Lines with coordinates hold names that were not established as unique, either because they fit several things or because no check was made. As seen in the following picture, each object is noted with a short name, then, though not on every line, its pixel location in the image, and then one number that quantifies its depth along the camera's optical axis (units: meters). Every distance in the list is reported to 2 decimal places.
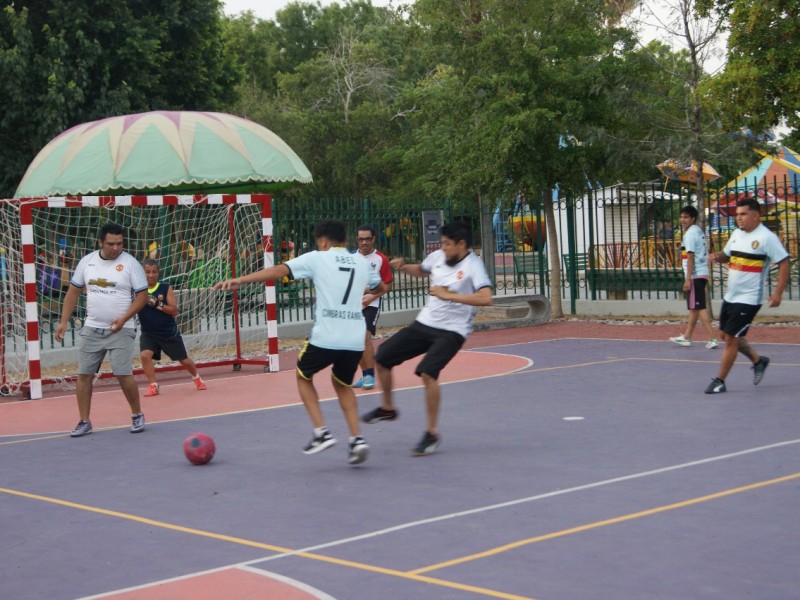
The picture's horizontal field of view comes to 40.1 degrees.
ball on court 9.01
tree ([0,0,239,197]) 27.27
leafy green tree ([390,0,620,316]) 21.55
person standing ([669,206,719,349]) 15.89
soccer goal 14.62
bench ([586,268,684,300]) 23.03
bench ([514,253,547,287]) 25.04
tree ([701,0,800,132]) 17.28
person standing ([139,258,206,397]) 13.87
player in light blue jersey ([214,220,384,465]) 8.80
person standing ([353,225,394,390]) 13.08
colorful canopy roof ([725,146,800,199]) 27.47
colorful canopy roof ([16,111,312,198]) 22.41
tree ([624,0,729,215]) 20.48
